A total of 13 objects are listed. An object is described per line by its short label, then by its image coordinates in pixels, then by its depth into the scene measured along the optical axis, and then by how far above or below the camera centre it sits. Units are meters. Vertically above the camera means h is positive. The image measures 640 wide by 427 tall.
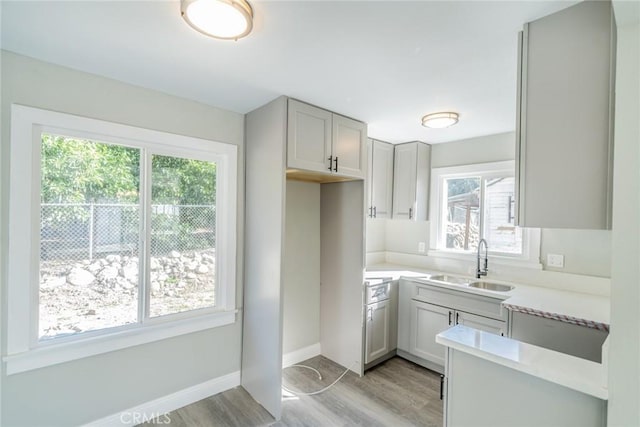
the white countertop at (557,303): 1.94 -0.64
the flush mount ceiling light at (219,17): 1.23 +0.85
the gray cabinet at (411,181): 3.46 +0.39
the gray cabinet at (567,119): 1.17 +0.41
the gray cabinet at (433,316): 2.53 -0.93
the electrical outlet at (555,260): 2.68 -0.39
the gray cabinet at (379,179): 3.29 +0.40
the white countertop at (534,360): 1.04 -0.57
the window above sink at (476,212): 3.02 +0.04
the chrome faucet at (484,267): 3.05 -0.53
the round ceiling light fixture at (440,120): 2.53 +0.82
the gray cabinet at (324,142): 2.31 +0.60
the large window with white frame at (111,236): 1.74 -0.19
